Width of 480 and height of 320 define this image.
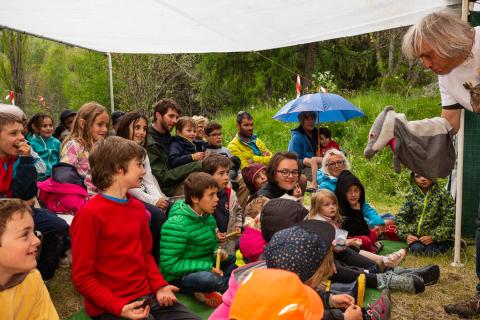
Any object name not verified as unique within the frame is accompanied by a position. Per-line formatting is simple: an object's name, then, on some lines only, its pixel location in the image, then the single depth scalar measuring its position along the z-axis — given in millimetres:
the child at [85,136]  3611
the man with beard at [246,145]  5832
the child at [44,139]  4512
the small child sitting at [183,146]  4625
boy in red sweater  2410
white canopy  4312
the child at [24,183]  3025
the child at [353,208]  4402
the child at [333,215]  3840
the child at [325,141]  6219
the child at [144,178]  3865
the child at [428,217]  4371
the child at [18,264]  1863
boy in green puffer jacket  3213
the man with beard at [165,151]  4416
